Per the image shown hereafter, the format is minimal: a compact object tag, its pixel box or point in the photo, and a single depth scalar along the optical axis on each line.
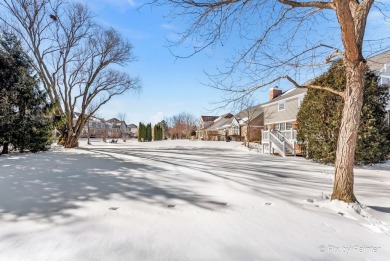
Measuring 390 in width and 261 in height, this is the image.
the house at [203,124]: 64.12
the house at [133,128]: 109.99
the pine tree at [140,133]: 47.81
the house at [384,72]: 13.52
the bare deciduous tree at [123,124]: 78.29
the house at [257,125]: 32.20
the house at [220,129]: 45.66
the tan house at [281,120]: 14.45
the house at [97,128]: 73.25
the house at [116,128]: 77.58
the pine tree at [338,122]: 8.59
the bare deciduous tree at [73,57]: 17.21
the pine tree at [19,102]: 11.68
